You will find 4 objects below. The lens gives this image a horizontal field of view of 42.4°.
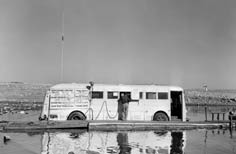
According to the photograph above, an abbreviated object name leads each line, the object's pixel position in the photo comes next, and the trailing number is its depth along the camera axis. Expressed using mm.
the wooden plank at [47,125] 22672
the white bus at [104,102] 24808
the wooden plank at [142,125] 23047
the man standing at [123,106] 24844
